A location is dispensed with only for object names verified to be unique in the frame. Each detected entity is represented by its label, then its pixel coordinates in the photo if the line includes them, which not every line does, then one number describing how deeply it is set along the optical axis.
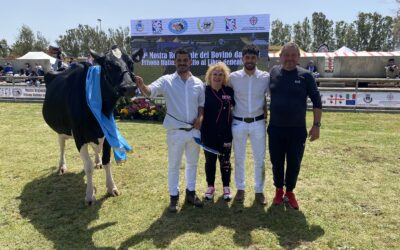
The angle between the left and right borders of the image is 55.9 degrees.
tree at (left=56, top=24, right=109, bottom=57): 65.16
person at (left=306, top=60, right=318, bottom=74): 21.60
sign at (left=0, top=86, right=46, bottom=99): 17.19
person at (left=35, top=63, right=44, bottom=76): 25.38
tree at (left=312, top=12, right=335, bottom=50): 74.56
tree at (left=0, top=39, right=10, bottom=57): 70.64
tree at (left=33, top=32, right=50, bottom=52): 68.19
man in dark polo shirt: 4.53
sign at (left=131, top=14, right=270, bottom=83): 13.83
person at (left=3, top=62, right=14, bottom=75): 28.17
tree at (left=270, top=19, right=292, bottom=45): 78.62
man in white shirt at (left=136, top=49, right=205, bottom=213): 4.55
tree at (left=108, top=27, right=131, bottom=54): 63.33
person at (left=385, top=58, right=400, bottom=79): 23.81
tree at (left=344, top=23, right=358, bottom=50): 71.75
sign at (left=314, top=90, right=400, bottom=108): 13.09
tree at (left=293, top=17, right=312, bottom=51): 76.06
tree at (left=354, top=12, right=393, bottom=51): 69.81
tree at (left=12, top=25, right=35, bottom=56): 66.38
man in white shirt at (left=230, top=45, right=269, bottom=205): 4.70
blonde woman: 4.77
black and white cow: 4.59
